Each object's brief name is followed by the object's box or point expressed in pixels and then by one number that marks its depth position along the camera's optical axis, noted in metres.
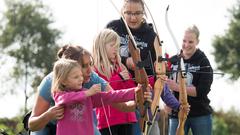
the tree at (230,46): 29.03
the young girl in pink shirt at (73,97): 5.61
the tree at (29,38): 27.58
